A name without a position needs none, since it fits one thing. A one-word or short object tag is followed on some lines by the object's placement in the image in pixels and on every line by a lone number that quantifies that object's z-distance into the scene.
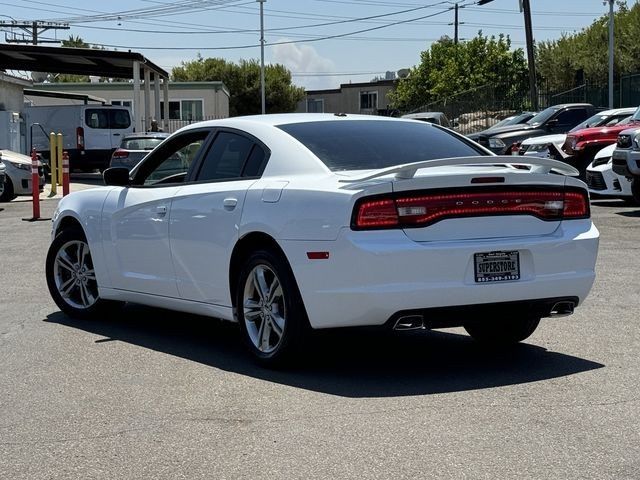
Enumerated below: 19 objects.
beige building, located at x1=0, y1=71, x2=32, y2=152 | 34.38
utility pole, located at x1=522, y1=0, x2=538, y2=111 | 41.81
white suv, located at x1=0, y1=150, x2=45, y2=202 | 24.61
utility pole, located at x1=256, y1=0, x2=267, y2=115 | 61.38
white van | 37.84
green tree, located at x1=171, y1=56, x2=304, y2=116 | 91.94
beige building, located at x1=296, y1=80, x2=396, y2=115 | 94.44
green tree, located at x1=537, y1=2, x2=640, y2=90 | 52.53
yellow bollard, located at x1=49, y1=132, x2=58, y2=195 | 27.50
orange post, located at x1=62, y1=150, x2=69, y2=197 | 23.54
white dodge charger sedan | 6.17
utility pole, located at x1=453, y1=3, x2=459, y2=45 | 82.62
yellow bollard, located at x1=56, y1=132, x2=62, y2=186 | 29.71
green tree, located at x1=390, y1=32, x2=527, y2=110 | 67.25
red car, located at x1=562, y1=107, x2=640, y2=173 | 22.22
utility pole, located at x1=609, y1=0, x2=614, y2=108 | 39.88
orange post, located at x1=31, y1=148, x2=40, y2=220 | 19.70
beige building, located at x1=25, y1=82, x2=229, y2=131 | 64.00
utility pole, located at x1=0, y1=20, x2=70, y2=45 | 80.44
